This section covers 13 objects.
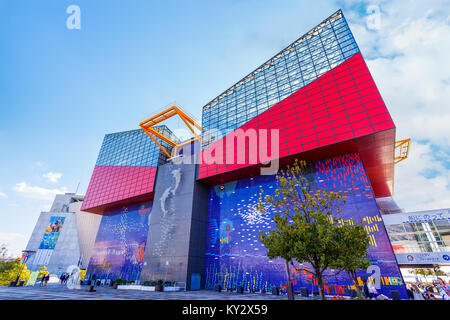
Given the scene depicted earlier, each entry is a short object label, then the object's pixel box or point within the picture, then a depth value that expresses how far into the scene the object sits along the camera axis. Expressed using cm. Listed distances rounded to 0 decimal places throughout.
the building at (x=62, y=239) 5047
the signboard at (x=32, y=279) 2753
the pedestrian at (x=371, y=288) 1867
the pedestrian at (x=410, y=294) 1848
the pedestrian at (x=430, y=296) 1530
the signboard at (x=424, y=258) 2155
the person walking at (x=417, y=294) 2085
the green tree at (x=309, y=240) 1092
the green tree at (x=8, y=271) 5422
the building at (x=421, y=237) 2255
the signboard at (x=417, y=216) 2358
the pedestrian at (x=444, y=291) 1218
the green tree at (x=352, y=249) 1103
